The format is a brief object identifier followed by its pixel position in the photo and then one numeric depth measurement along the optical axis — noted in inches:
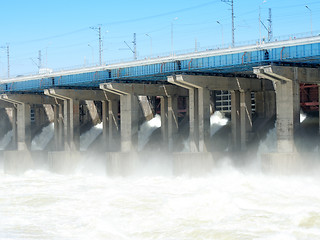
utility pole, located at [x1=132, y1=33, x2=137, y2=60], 2883.9
